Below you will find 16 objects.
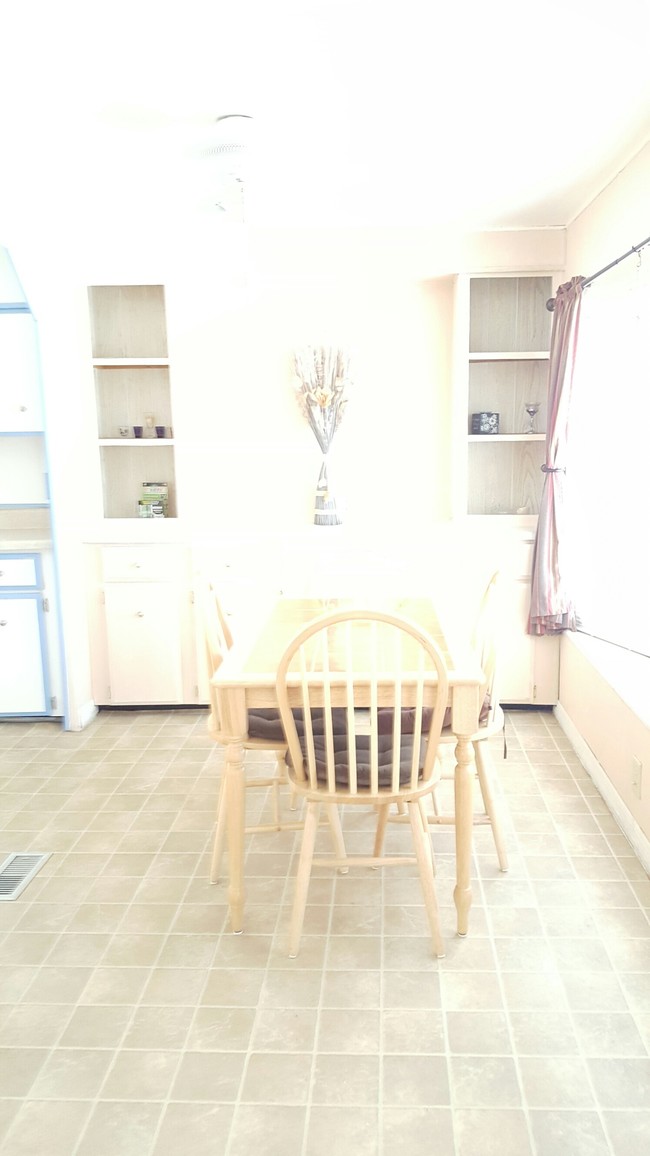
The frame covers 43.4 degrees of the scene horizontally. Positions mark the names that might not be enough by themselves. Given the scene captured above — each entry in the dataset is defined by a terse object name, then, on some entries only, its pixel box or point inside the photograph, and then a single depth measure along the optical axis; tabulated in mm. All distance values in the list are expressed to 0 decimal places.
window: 3010
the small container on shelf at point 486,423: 4055
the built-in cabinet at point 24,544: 3791
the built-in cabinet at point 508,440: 3969
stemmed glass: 4059
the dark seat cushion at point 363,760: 2236
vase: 4094
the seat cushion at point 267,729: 2535
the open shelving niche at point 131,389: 4227
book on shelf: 4246
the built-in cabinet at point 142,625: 4102
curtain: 3559
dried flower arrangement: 4094
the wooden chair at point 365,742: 2137
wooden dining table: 2248
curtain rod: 2729
